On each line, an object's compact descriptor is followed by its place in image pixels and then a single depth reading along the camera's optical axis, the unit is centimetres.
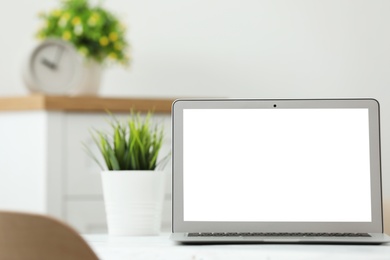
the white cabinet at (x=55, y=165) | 347
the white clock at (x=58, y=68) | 372
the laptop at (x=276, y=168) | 164
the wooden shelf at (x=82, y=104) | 342
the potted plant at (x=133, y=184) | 180
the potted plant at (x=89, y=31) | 382
